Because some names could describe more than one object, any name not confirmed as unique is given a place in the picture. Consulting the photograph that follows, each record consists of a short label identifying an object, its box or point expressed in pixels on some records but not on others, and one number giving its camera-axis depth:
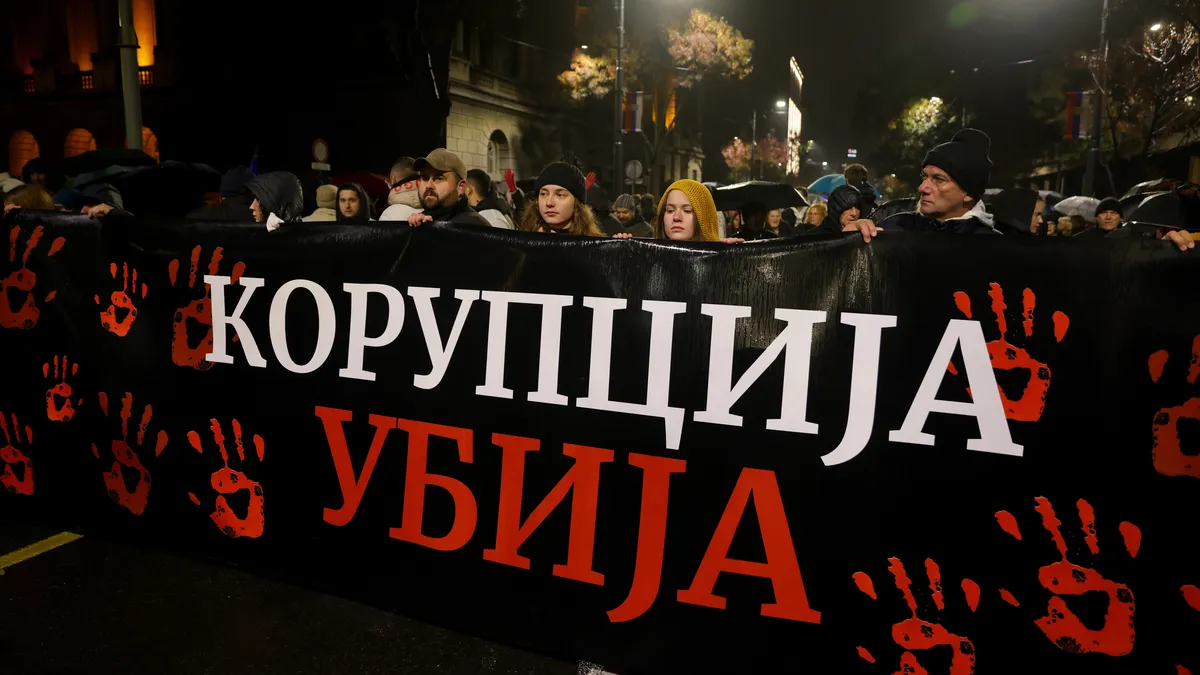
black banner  2.30
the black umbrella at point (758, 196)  8.89
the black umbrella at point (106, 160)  7.79
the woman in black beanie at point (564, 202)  4.12
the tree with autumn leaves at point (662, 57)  29.83
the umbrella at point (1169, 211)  5.98
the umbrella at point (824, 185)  15.42
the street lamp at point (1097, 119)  18.66
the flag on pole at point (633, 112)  23.34
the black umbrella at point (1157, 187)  6.95
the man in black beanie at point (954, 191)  3.33
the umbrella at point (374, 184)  12.66
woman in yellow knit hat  3.93
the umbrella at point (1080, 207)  9.99
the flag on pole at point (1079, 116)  19.56
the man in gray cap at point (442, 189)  4.60
